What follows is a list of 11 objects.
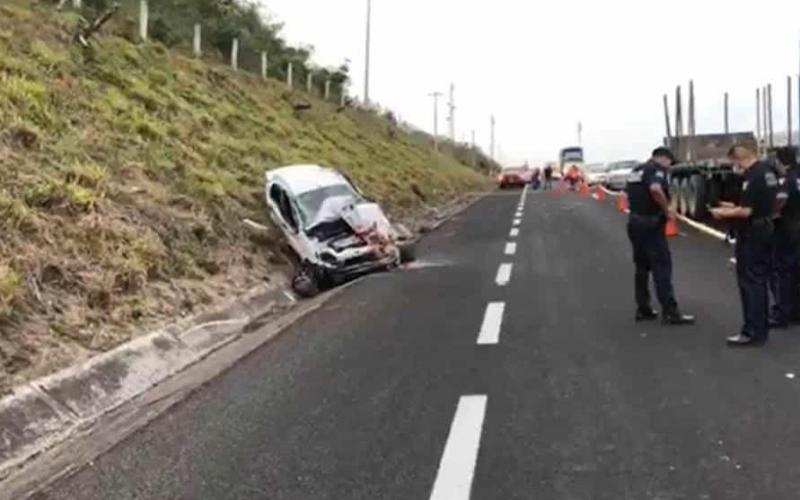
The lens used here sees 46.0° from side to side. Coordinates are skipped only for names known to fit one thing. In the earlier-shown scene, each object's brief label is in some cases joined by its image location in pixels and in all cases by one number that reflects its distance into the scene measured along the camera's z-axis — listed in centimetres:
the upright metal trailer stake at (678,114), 2623
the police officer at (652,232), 934
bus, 7225
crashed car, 1427
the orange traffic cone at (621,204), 2738
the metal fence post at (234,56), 3338
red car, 5709
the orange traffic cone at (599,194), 3562
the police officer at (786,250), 918
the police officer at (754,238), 823
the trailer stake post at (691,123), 2458
